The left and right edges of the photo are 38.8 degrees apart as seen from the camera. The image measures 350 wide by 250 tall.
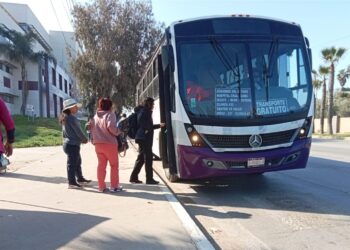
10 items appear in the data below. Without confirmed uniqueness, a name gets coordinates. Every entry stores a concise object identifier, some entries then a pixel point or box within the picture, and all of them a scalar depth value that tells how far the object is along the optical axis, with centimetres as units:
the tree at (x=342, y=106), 8281
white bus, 876
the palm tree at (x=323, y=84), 5203
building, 6178
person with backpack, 1050
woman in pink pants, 929
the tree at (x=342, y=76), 6900
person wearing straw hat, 981
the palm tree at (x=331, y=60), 4819
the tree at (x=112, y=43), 4128
